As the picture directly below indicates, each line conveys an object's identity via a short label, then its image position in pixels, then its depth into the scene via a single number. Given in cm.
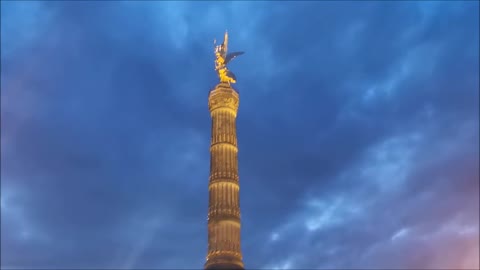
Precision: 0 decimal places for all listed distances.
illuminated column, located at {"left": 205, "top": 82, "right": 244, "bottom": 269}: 3925
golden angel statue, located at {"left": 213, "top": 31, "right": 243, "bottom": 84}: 4688
